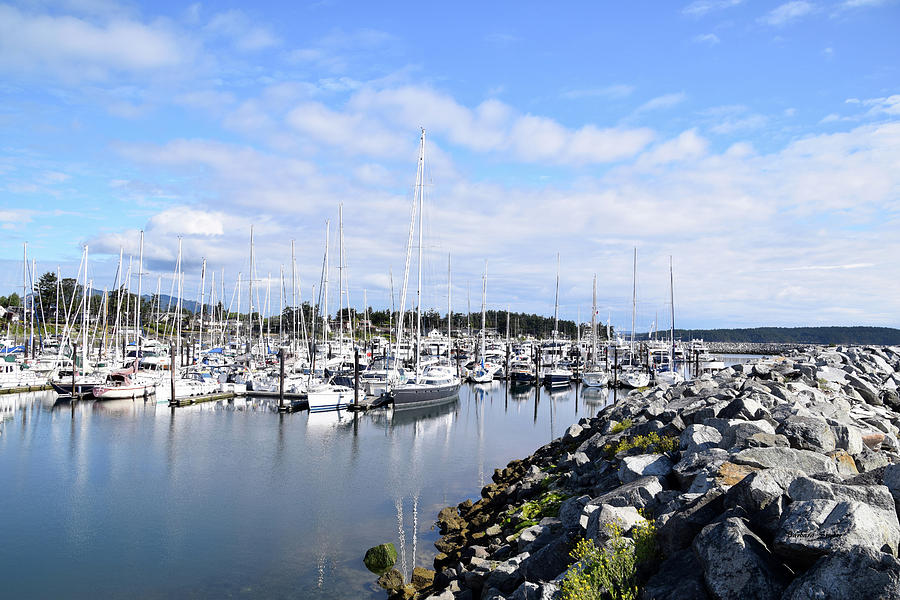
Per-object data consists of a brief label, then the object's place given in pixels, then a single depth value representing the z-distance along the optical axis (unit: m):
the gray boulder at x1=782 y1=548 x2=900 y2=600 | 6.90
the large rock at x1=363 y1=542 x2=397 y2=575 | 19.53
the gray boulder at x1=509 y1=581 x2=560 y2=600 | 10.47
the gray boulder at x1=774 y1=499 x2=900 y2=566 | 7.52
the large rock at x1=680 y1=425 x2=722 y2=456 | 14.78
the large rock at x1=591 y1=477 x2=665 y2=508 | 12.63
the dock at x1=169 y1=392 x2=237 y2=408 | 54.95
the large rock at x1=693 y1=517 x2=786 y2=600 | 7.85
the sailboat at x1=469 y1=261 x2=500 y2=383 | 83.06
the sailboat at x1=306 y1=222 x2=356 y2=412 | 52.62
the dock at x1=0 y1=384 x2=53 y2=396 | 59.18
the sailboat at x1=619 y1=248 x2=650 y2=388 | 78.44
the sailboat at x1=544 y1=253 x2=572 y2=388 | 81.62
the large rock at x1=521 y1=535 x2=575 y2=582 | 12.20
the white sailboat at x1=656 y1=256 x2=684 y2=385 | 73.93
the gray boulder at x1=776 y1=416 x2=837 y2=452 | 14.38
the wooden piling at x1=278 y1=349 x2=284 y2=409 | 55.89
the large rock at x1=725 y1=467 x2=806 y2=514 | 9.05
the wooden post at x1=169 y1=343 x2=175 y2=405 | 55.62
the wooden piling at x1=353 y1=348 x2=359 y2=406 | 53.25
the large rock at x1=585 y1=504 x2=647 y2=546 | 11.06
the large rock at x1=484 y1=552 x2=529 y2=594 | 12.92
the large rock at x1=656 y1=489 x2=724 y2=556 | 9.74
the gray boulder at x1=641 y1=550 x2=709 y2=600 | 8.45
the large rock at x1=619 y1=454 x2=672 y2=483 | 14.57
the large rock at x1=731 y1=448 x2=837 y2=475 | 11.87
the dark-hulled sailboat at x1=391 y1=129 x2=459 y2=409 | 53.75
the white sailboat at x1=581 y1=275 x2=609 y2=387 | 79.88
